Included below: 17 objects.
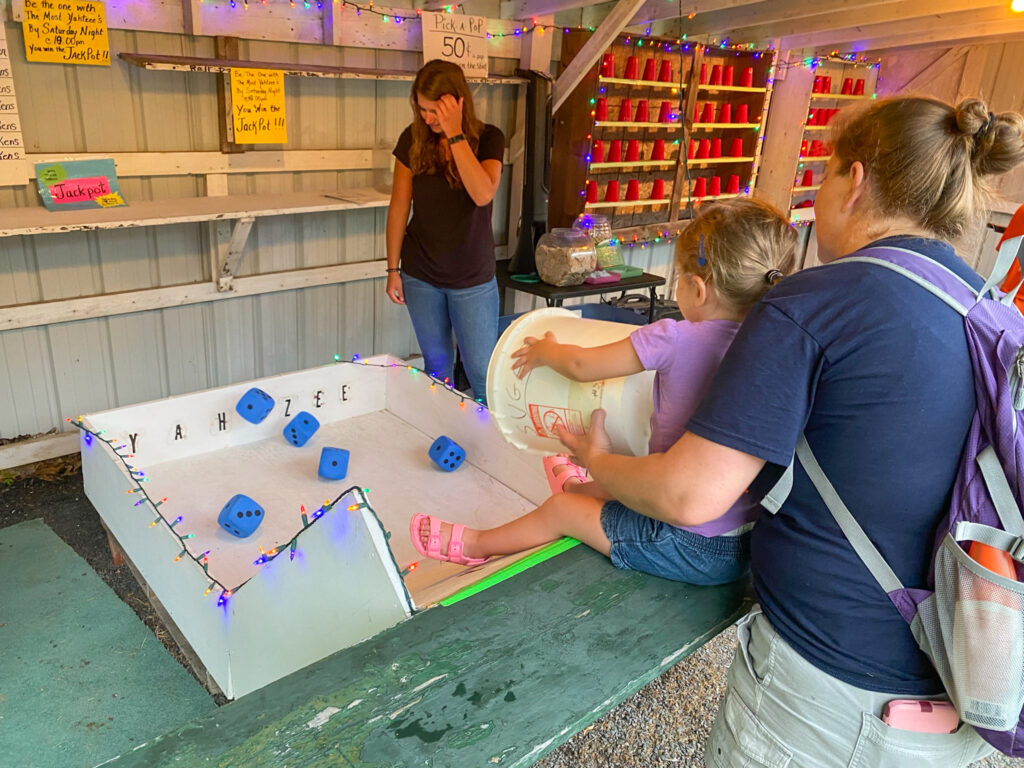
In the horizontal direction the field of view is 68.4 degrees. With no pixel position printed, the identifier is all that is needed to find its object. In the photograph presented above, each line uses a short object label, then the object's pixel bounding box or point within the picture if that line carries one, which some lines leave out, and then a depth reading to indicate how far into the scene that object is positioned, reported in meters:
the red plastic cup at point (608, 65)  3.90
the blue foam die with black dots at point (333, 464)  2.48
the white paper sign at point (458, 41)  3.21
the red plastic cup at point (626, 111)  4.14
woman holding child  0.81
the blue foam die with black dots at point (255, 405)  2.56
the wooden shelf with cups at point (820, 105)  5.09
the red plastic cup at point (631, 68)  3.98
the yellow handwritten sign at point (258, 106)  2.82
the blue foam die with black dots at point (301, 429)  2.66
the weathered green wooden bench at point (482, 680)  0.89
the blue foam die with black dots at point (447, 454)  2.58
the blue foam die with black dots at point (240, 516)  2.14
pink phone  0.90
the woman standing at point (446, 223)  2.40
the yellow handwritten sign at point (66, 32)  2.39
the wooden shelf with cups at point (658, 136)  3.93
